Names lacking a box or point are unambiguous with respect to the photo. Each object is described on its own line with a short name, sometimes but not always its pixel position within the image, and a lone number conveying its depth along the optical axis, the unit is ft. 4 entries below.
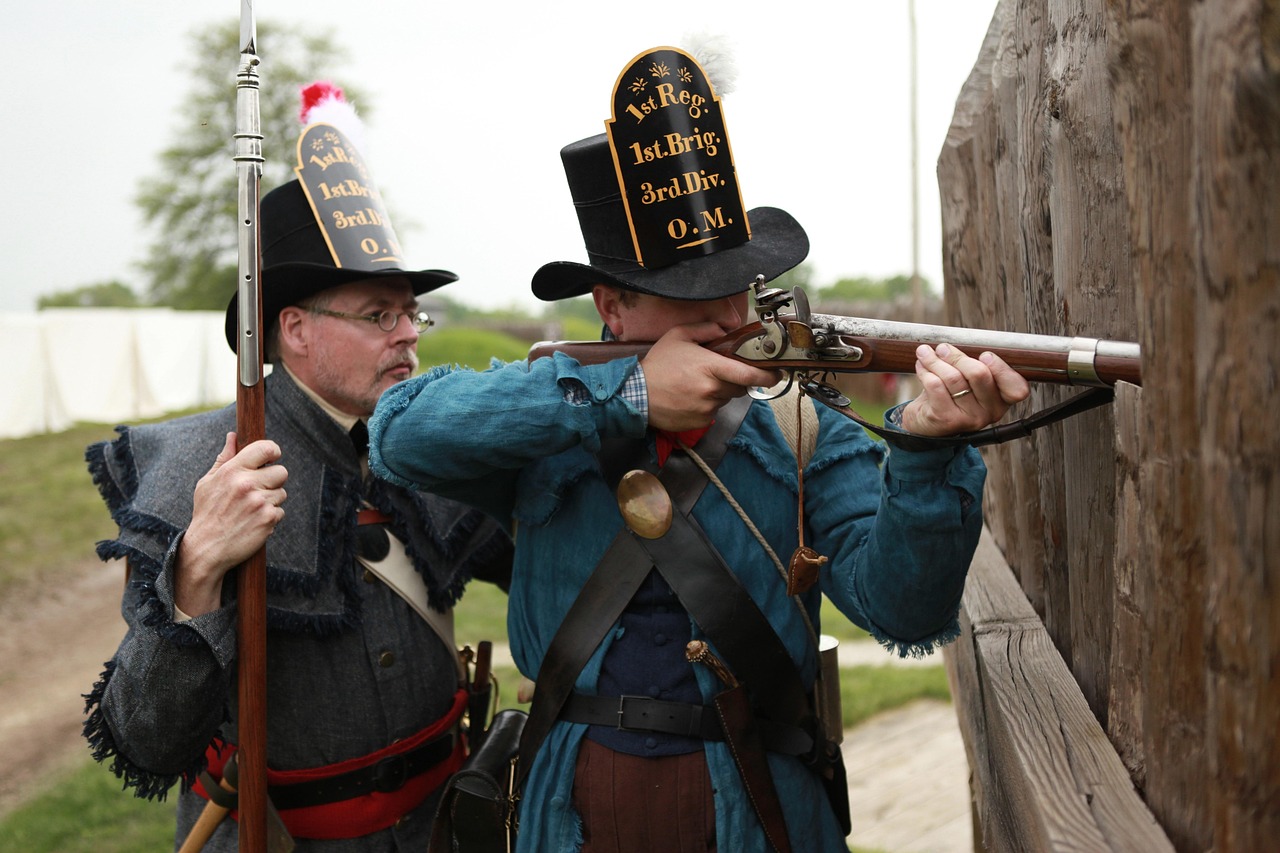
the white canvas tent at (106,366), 56.29
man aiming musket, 7.45
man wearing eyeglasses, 8.61
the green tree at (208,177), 101.60
